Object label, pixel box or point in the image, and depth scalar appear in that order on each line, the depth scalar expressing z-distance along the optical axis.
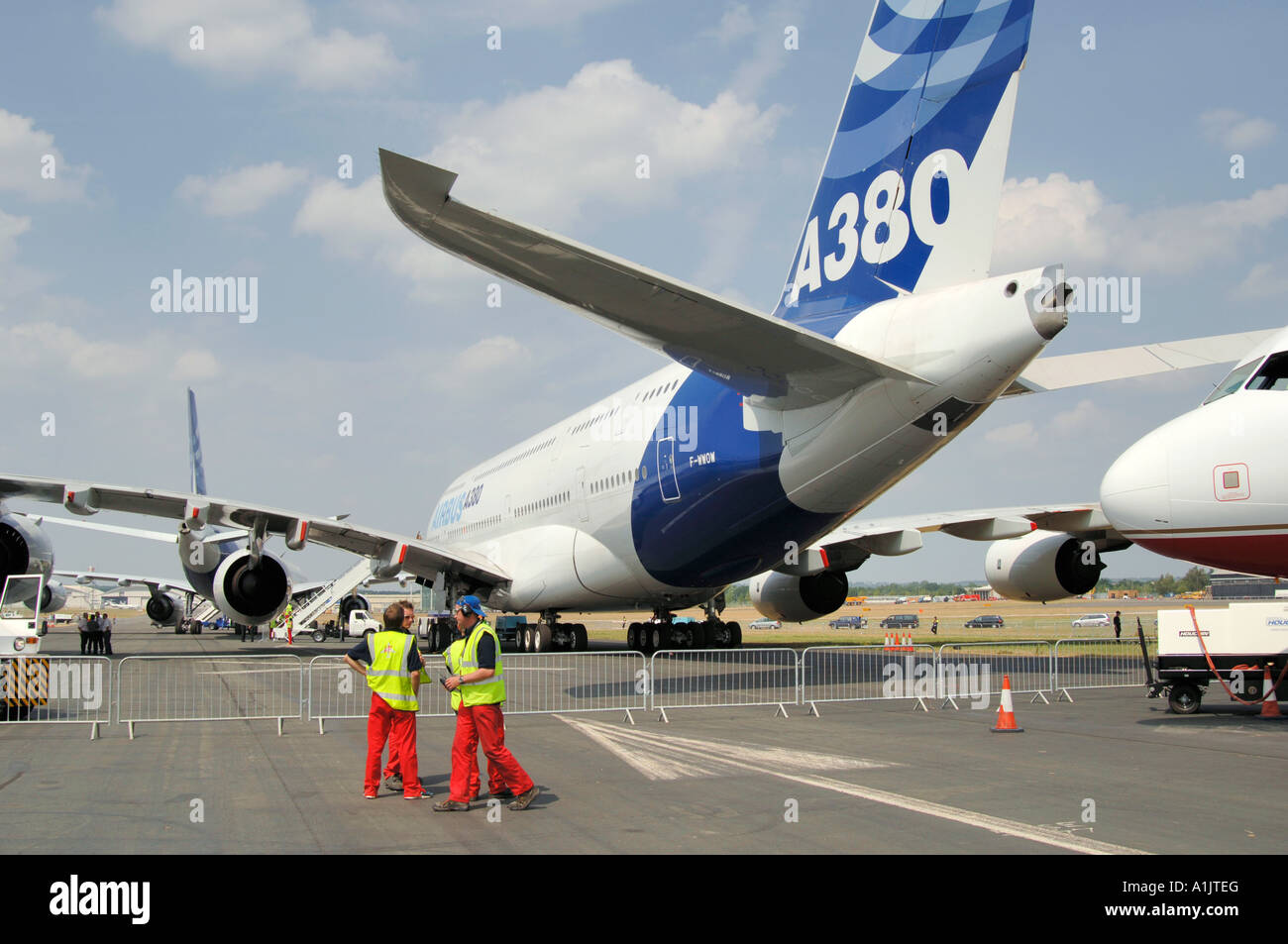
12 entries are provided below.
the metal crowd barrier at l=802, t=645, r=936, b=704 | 14.13
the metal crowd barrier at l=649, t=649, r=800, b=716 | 13.74
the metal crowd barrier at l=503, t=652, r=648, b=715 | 13.59
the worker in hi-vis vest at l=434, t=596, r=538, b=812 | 7.12
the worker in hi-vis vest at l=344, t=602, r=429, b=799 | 7.53
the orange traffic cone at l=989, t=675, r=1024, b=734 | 10.70
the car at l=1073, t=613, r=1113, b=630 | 52.87
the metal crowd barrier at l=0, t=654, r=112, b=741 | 11.98
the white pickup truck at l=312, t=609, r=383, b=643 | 42.81
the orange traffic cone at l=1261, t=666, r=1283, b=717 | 11.62
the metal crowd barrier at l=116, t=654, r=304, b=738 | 13.18
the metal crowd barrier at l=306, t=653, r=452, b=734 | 13.27
